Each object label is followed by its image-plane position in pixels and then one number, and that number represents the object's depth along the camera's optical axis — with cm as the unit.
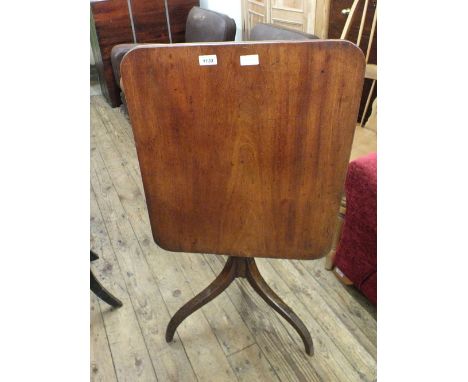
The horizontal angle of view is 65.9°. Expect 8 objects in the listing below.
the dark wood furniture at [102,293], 144
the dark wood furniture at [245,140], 77
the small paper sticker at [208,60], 77
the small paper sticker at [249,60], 76
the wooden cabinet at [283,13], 213
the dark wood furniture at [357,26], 171
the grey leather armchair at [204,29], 243
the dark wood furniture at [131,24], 287
